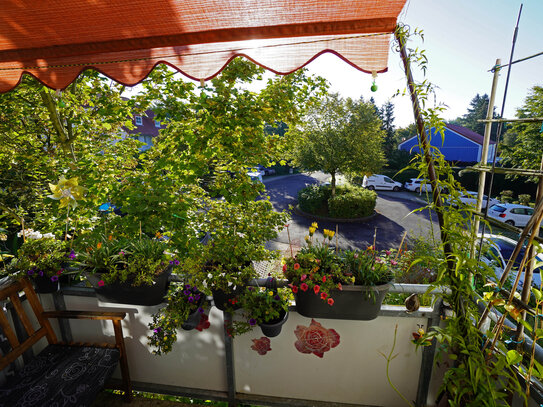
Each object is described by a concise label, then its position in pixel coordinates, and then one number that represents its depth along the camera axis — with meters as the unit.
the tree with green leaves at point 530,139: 7.06
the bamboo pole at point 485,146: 1.31
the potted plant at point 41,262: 2.02
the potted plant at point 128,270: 1.77
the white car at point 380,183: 18.94
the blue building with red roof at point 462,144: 22.75
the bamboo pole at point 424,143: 1.28
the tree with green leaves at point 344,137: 11.43
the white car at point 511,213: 9.04
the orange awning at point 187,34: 1.24
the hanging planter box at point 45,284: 2.07
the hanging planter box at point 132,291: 1.79
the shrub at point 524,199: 12.05
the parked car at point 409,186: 17.78
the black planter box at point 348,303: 1.61
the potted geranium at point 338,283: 1.61
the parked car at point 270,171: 26.61
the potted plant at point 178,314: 1.81
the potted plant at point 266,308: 1.74
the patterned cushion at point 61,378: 1.74
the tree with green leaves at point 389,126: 25.57
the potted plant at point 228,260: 1.76
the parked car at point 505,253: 4.53
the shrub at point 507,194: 13.24
